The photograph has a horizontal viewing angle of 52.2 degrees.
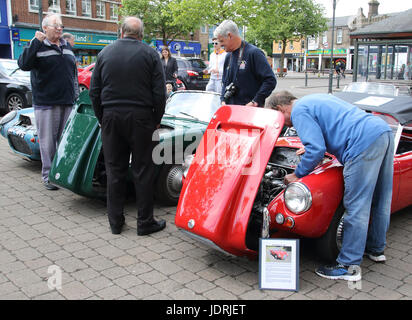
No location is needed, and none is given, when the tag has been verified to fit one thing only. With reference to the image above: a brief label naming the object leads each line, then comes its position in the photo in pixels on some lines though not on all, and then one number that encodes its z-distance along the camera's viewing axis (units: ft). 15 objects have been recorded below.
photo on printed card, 10.43
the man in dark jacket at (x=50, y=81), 17.67
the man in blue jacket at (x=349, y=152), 10.68
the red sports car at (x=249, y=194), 10.57
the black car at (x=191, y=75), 60.03
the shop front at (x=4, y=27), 92.56
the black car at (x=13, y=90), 39.88
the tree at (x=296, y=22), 165.68
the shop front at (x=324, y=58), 222.69
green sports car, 15.17
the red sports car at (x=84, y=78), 51.72
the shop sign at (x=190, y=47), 146.28
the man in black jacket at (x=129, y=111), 13.10
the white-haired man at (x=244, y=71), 15.85
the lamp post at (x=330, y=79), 71.32
